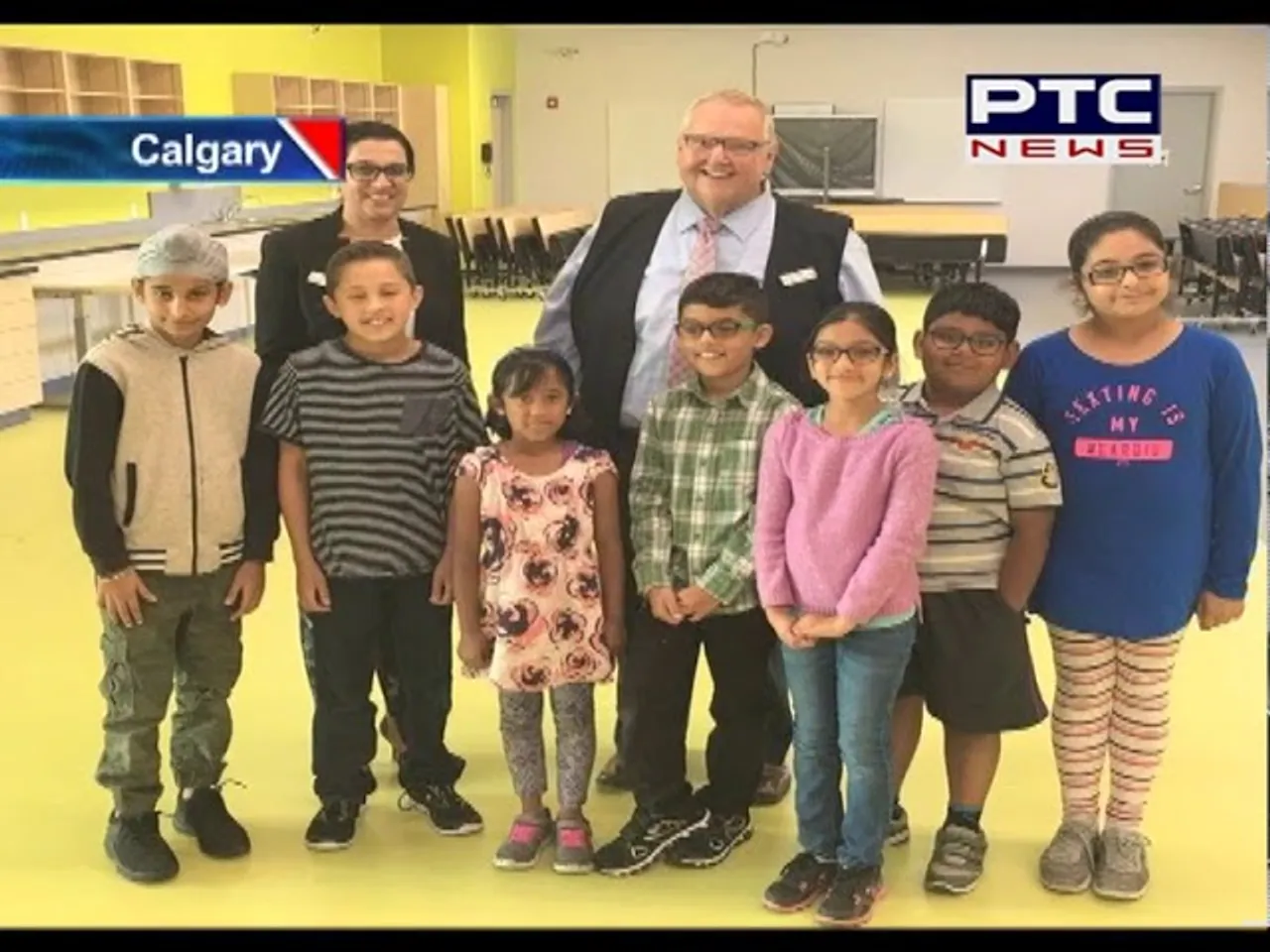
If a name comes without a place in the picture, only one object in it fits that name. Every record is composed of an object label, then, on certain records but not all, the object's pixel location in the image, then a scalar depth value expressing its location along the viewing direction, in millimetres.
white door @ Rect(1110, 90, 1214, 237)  15719
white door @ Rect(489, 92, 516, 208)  16453
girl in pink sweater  2248
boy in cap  2455
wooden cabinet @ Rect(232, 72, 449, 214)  12922
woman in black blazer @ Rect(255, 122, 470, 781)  2693
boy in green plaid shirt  2439
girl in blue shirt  2314
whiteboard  15758
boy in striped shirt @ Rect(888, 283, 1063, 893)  2336
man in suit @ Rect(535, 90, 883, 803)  2551
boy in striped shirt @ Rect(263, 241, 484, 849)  2523
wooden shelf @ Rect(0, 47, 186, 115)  8383
